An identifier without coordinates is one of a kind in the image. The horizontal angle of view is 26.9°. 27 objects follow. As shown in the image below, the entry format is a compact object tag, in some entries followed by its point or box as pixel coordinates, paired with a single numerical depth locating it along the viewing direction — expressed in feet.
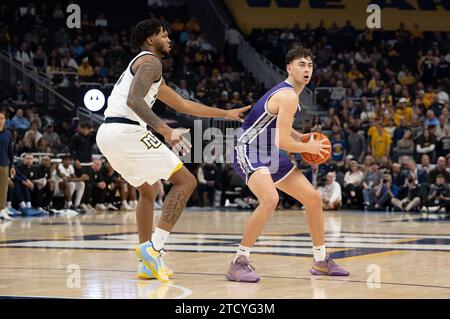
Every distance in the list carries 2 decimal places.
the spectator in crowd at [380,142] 75.97
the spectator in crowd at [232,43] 102.47
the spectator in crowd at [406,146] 74.54
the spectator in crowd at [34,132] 71.13
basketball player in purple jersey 26.45
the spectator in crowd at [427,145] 73.51
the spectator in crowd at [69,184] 66.90
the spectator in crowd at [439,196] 67.72
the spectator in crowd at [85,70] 87.40
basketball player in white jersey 25.68
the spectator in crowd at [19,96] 81.35
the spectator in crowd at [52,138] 72.69
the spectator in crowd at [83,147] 70.08
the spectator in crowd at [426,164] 70.23
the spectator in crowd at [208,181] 77.10
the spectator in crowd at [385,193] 70.85
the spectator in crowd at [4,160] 54.80
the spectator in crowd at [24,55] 87.30
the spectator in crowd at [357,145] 76.48
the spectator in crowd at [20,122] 74.02
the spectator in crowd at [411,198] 69.36
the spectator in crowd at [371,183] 71.97
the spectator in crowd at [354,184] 73.00
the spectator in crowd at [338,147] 76.33
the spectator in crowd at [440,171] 68.08
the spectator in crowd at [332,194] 71.67
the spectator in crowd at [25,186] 62.59
